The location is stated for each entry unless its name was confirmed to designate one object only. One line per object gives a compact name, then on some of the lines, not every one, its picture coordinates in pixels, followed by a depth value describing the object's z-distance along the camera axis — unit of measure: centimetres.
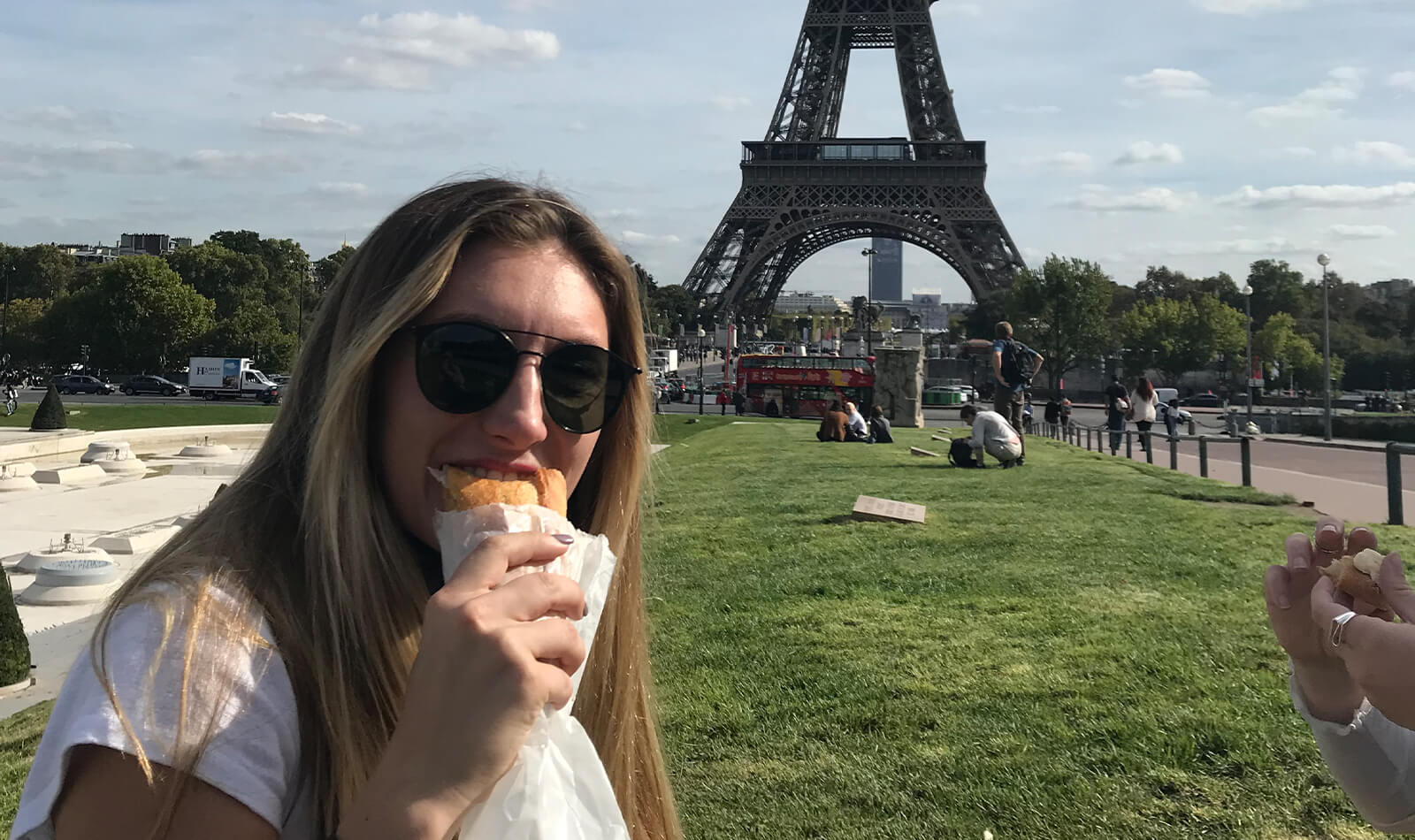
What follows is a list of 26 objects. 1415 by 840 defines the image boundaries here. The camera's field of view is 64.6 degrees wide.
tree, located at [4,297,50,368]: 6556
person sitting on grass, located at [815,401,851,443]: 1998
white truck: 5309
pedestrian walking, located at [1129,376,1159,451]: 2006
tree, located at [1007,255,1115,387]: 5781
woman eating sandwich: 112
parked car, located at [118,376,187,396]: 5438
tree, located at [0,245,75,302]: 7581
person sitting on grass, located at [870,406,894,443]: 2031
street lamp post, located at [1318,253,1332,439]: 2913
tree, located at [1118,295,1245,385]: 6488
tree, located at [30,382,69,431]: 2684
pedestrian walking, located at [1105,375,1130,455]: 2186
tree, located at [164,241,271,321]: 6712
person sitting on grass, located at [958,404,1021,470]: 1398
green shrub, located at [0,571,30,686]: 682
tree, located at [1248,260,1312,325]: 7881
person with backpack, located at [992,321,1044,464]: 1565
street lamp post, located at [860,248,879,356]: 5762
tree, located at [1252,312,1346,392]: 6538
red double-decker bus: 4147
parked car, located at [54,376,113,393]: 5206
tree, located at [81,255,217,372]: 5994
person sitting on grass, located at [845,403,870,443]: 2020
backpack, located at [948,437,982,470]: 1420
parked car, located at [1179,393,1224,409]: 5922
